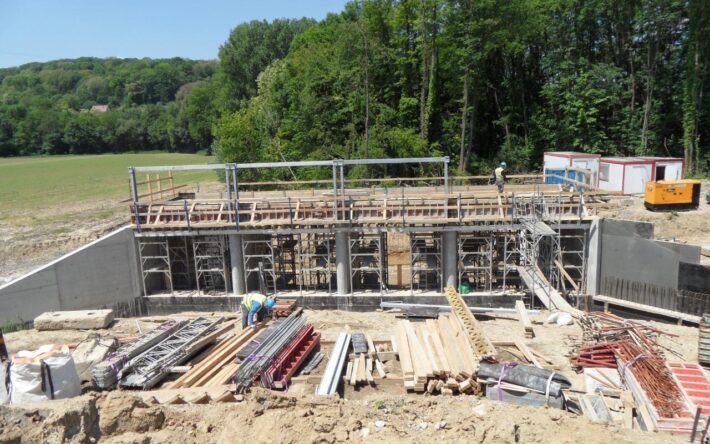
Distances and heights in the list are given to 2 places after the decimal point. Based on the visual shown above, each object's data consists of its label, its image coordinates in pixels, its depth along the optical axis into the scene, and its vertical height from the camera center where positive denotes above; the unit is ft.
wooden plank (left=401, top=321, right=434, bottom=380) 33.81 -16.21
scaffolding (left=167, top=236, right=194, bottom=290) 67.67 -16.10
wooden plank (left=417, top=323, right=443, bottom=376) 34.34 -16.30
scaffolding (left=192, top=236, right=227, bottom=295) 64.34 -15.39
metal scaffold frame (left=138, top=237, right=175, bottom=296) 64.64 -14.87
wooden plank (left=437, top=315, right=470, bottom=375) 34.91 -16.34
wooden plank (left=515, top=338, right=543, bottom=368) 37.95 -17.22
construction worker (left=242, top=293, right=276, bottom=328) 45.29 -14.69
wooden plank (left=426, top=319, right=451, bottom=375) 34.88 -16.34
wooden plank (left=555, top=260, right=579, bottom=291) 58.23 -15.96
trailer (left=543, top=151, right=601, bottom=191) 101.52 -5.01
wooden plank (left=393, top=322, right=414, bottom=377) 35.50 -16.54
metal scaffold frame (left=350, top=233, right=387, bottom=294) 61.93 -16.18
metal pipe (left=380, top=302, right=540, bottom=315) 53.62 -18.62
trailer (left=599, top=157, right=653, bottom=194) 95.55 -7.64
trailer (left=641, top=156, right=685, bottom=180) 96.22 -6.61
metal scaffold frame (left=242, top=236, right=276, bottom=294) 63.21 -15.40
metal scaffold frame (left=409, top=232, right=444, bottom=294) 62.18 -16.13
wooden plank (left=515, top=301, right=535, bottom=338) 44.47 -17.22
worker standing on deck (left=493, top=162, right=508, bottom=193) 62.95 -4.97
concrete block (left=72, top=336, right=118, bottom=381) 36.22 -15.37
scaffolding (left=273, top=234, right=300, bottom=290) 67.62 -16.09
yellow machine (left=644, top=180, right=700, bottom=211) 82.07 -10.08
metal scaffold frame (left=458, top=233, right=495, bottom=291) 61.11 -15.68
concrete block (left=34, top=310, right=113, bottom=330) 50.98 -17.62
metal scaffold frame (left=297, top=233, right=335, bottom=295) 62.95 -16.13
